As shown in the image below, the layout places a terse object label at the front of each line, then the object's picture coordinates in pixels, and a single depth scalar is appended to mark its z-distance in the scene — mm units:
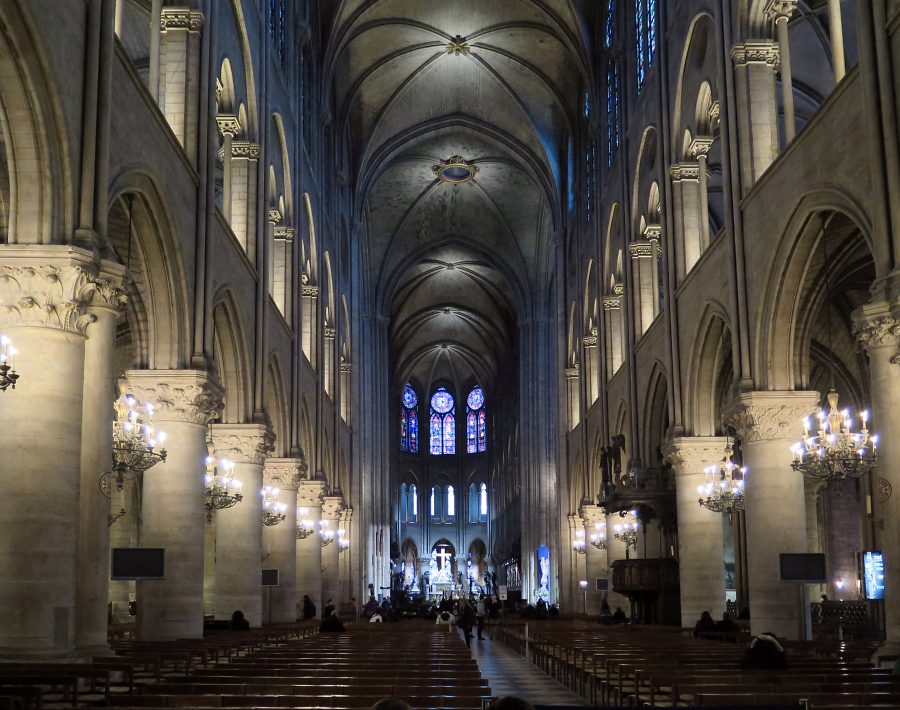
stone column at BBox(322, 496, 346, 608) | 38438
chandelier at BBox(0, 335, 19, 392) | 10188
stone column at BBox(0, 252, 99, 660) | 11117
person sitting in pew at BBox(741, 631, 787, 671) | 11109
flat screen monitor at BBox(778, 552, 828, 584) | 15703
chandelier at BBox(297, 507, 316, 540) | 31875
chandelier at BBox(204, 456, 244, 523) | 20703
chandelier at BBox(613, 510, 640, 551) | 30375
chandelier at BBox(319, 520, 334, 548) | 35316
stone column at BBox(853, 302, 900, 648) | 12781
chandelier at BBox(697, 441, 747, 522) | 20781
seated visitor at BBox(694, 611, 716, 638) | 21203
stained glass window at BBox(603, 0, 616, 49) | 33000
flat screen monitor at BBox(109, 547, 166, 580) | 14094
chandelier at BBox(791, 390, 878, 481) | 14883
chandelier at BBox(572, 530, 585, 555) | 40625
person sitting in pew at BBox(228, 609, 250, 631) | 21797
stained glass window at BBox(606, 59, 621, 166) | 33162
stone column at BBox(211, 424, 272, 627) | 23031
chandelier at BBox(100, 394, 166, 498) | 14888
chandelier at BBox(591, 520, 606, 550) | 36562
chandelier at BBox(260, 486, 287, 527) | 25703
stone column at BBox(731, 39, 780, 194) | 19406
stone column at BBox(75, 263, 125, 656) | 12406
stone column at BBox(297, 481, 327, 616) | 33812
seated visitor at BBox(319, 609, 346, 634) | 22141
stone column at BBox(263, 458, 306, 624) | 28000
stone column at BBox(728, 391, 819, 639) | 18141
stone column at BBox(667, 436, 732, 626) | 23516
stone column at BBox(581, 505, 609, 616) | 38062
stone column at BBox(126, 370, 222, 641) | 17500
